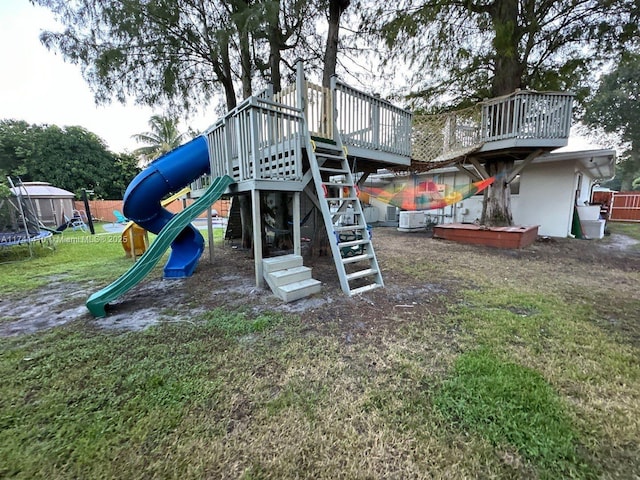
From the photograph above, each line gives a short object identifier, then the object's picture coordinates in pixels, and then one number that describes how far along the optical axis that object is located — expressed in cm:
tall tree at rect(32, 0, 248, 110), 483
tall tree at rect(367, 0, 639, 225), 616
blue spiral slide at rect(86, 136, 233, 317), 344
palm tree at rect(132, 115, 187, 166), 1956
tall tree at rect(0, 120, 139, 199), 1681
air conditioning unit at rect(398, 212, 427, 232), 1088
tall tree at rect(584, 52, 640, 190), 1725
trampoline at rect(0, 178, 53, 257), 604
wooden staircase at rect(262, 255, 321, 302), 349
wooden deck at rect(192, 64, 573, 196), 380
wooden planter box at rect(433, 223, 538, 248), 672
